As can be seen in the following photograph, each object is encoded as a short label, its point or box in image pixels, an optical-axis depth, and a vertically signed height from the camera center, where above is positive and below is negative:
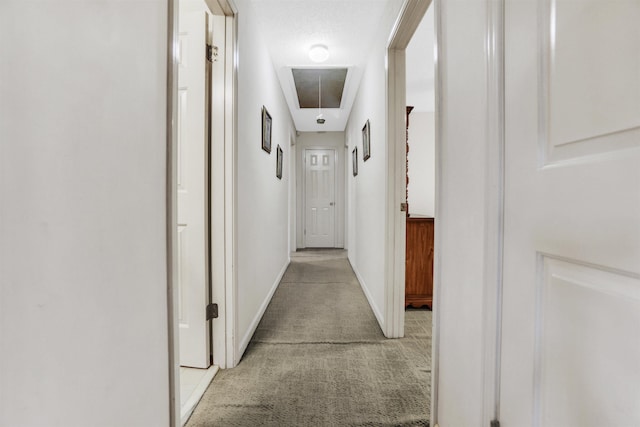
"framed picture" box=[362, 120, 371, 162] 2.77 +0.67
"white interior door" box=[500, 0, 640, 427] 0.45 -0.01
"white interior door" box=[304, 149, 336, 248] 5.90 +0.24
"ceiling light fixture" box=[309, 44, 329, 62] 2.57 +1.43
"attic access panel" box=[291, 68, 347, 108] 3.16 +1.54
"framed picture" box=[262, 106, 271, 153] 2.47 +0.71
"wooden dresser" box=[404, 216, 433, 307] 2.47 -0.47
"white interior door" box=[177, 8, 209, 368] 1.55 +0.10
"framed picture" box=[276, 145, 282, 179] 3.26 +0.54
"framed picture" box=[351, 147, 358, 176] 3.74 +0.67
